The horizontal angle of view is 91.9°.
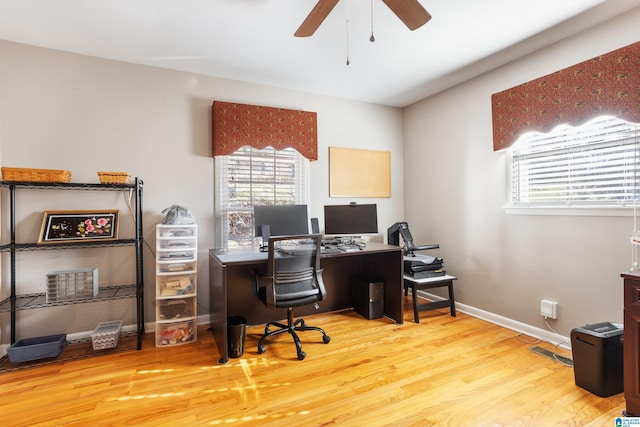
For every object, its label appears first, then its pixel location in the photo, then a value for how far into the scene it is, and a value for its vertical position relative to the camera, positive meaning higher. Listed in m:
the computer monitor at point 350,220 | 3.30 -0.05
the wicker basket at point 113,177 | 2.52 +0.33
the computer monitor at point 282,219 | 2.98 -0.03
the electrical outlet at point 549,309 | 2.58 -0.81
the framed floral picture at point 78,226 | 2.49 -0.07
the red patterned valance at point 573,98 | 2.10 +0.90
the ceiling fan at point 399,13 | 1.66 +1.14
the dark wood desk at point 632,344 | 1.69 -0.73
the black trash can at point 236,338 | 2.45 -0.97
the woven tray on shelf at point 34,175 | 2.29 +0.33
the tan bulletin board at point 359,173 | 3.72 +0.53
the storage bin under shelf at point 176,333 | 2.65 -1.01
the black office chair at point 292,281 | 2.41 -0.52
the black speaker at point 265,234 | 2.92 -0.17
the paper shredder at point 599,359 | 1.86 -0.91
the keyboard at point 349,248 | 2.93 -0.32
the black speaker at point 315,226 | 3.24 -0.11
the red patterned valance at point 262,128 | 3.09 +0.92
